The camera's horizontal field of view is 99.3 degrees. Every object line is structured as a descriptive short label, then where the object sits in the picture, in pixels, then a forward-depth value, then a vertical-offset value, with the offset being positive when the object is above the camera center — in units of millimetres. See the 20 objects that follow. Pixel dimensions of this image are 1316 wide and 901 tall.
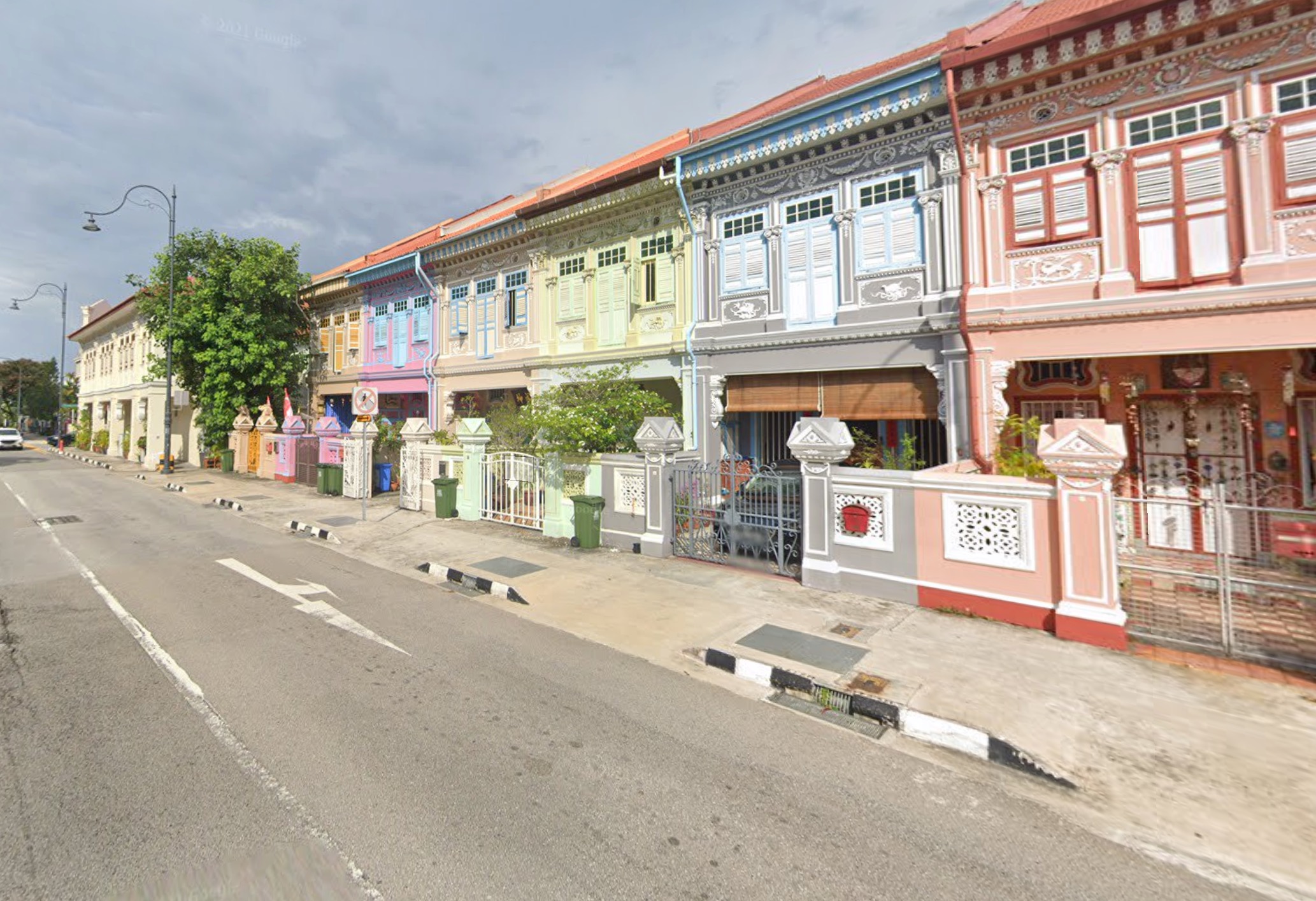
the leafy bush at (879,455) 8656 +179
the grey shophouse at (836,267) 9742 +3896
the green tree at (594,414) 10461 +1105
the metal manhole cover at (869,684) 4566 -1825
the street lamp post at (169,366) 20969 +4258
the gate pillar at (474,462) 12430 +243
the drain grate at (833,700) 4480 -1897
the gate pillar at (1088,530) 5422 -679
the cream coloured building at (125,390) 26469 +5239
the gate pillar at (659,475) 9117 -90
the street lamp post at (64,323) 30750 +8941
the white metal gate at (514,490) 11320 -379
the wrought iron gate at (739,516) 8023 -744
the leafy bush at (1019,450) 6403 +172
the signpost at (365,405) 11406 +1465
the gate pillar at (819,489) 7234 -296
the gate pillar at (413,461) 13688 +309
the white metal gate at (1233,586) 5078 -1259
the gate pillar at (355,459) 15266 +453
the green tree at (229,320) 21500 +6188
